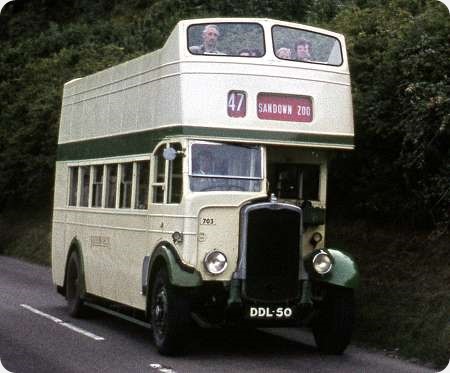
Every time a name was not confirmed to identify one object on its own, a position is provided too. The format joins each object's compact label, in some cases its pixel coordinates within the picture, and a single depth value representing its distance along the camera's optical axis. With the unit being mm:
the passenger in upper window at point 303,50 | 13453
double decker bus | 12430
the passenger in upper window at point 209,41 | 12969
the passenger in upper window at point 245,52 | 13055
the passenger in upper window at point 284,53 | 13275
